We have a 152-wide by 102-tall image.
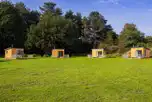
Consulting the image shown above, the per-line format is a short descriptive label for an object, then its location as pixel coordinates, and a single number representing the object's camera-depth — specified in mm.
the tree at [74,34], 33330
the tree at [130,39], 32568
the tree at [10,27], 31713
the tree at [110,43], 33681
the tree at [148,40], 32791
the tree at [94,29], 39978
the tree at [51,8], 43241
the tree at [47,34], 31397
